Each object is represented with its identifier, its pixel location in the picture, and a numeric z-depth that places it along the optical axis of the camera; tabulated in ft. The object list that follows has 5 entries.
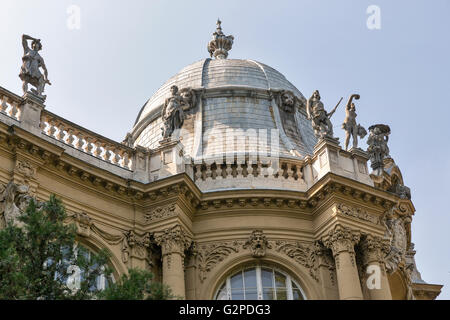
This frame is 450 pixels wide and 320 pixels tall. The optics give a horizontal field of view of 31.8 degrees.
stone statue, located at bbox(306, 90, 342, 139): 70.85
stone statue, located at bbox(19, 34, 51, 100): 63.49
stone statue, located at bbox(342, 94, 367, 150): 72.02
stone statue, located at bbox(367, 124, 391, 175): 75.00
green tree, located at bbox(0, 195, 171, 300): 40.14
